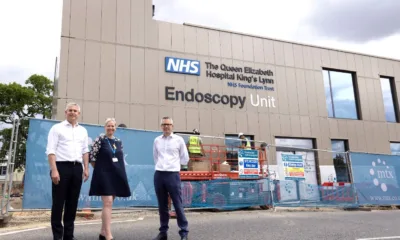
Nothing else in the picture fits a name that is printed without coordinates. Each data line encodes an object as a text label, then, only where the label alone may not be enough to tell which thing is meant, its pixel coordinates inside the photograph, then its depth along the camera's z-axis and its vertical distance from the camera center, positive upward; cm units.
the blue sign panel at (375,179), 1075 -13
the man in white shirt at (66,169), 370 +19
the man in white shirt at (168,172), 424 +13
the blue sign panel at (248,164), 970 +46
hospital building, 1317 +468
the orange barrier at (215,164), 967 +52
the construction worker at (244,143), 1227 +140
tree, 2758 +792
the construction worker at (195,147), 1069 +114
